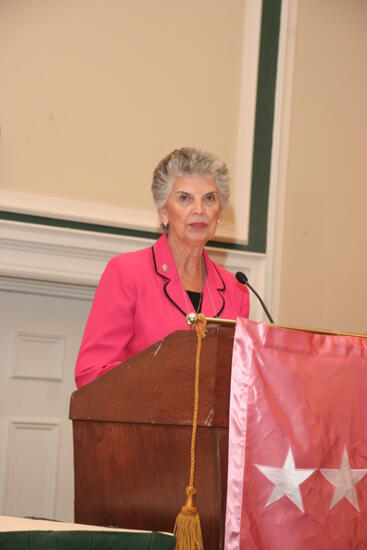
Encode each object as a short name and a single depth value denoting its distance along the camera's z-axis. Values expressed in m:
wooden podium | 3.56
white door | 7.78
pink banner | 3.48
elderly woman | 4.92
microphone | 4.77
